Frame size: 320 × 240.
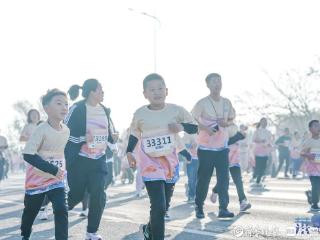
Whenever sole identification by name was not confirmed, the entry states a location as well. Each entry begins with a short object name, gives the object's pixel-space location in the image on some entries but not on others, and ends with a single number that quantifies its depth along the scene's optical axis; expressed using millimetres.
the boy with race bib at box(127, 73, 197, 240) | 6125
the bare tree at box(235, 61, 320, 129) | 46156
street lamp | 34894
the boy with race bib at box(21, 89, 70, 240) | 5992
